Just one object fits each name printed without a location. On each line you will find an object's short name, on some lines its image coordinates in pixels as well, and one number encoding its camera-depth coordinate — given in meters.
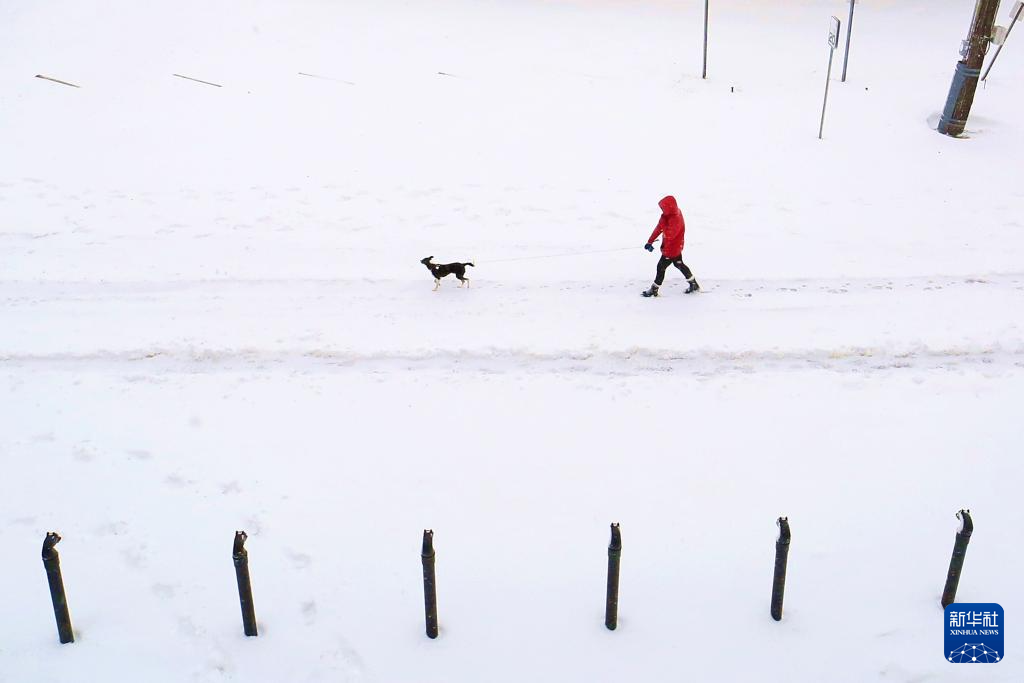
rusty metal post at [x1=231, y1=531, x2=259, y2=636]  6.62
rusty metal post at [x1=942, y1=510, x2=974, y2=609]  6.72
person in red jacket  11.26
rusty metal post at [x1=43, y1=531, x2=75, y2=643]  6.57
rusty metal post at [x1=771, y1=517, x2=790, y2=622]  6.75
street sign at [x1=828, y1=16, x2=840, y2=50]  16.23
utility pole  16.16
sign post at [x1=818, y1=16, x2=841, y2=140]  16.23
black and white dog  11.82
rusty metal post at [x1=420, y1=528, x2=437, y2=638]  6.64
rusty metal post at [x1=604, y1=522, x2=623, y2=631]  6.73
